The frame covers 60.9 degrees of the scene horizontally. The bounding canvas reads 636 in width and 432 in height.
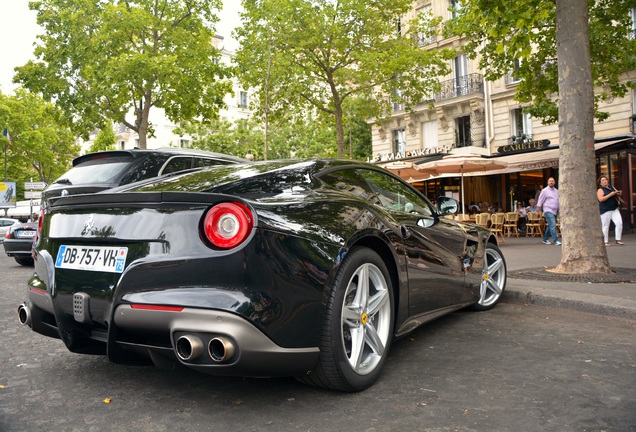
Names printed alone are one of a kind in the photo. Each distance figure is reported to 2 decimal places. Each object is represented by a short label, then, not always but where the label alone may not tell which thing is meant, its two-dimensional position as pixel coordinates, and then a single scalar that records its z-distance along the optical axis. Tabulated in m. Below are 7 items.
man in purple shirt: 12.99
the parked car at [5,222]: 24.98
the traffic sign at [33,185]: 32.34
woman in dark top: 12.70
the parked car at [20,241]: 10.53
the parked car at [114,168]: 6.70
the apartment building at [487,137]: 19.44
